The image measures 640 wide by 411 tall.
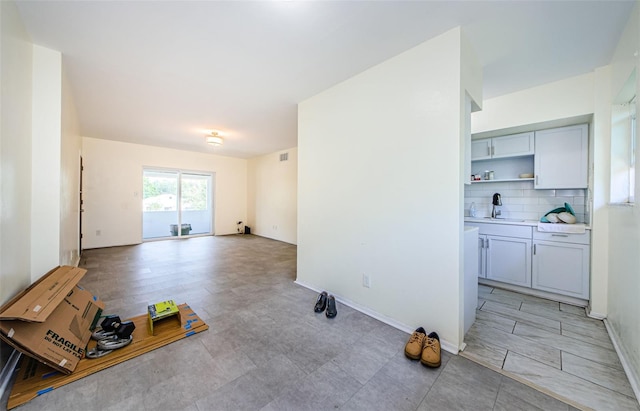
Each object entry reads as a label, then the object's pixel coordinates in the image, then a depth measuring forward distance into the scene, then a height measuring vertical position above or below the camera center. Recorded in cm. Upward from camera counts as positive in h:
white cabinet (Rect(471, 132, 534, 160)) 317 +82
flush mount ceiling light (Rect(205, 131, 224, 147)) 494 +131
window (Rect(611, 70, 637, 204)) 217 +56
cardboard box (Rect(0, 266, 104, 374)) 135 -79
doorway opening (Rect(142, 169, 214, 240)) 644 -6
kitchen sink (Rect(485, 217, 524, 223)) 316 -20
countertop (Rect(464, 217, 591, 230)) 295 -21
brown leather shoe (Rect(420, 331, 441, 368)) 167 -107
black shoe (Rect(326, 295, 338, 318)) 239 -107
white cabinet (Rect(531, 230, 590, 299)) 262 -67
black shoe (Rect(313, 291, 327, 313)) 249 -107
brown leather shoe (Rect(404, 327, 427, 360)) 175 -106
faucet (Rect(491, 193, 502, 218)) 351 +4
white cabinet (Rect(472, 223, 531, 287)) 299 -63
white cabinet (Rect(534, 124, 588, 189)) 283 +59
